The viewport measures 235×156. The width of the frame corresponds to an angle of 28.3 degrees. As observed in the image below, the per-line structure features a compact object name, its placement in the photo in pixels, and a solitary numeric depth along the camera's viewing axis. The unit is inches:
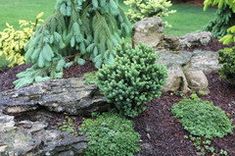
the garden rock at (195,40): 377.7
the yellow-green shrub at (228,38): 230.1
